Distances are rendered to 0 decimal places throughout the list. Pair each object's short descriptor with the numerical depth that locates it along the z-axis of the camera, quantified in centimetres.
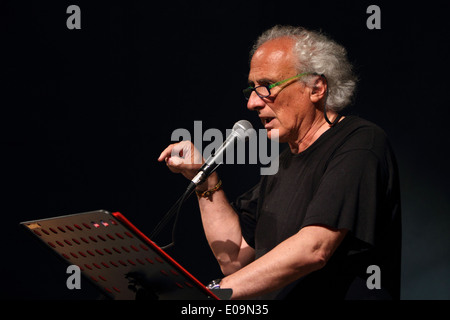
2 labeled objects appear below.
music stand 510
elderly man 525
